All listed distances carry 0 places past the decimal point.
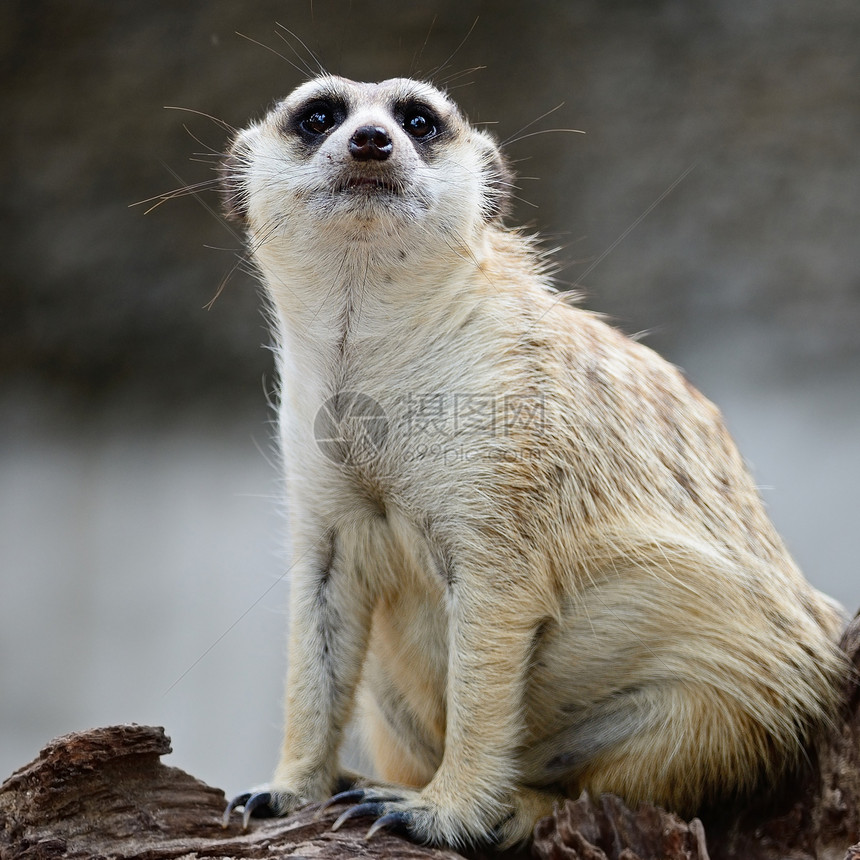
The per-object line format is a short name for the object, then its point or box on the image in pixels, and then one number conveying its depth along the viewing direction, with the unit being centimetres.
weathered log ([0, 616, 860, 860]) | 405
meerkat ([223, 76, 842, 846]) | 456
